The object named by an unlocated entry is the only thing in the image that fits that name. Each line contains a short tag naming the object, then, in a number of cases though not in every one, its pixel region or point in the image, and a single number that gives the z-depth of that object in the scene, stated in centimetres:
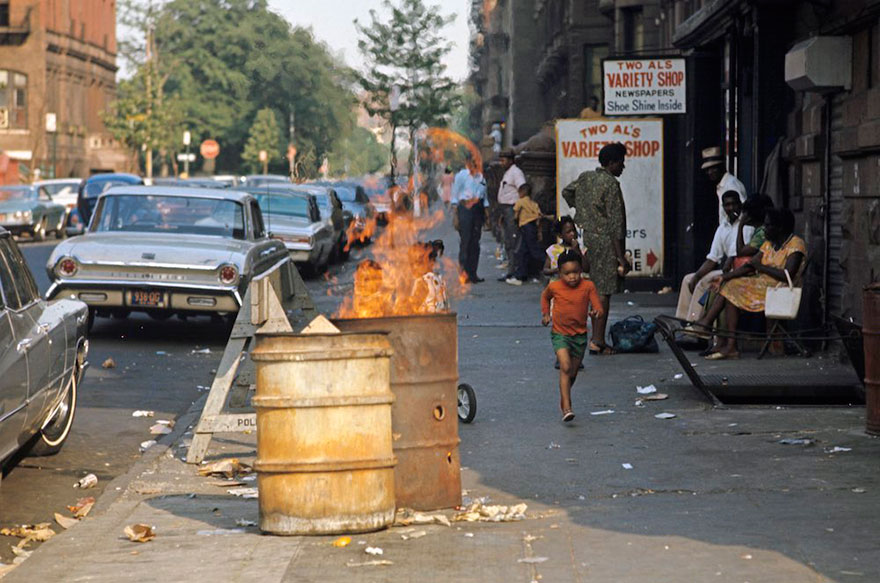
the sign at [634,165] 2130
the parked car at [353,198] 3990
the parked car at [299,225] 2702
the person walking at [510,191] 2467
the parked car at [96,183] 3877
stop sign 7588
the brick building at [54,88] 7819
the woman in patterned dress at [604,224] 1445
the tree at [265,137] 8781
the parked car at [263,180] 4362
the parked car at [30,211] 4184
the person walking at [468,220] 2448
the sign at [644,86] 1998
